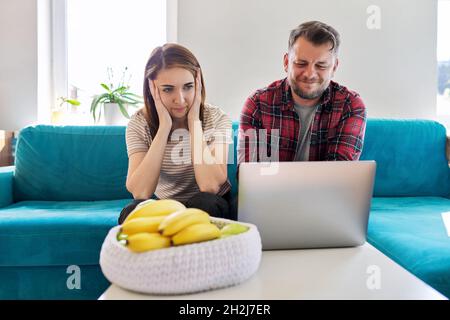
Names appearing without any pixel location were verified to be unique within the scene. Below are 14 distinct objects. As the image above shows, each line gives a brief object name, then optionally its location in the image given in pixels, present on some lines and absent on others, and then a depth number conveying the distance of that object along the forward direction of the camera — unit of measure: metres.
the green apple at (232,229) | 0.71
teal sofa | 1.42
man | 1.40
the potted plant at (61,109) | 2.34
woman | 1.43
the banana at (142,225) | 0.67
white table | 0.67
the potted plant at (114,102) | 2.38
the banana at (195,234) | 0.65
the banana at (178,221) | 0.65
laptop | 0.87
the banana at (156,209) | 0.72
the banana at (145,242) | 0.63
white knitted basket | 0.63
